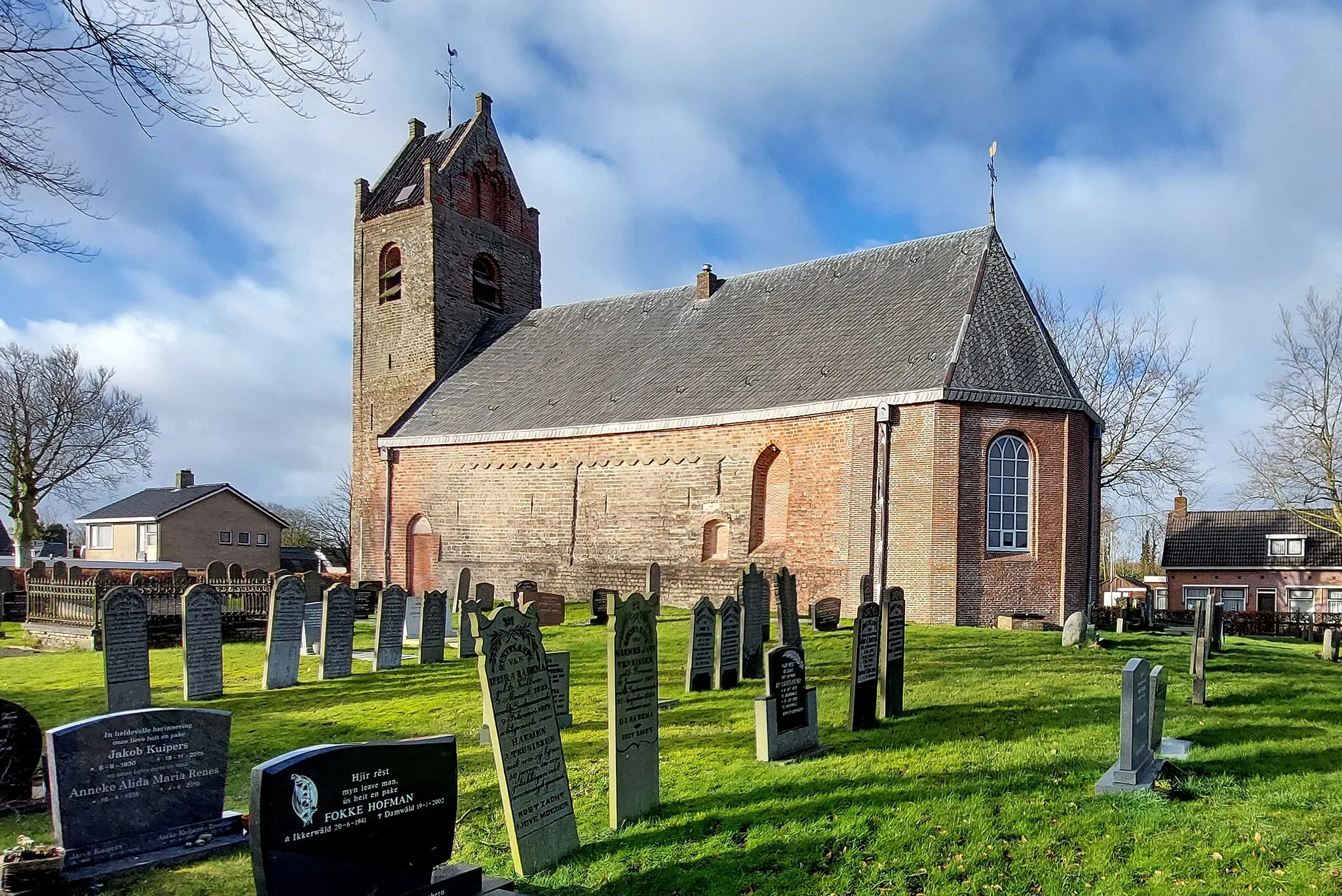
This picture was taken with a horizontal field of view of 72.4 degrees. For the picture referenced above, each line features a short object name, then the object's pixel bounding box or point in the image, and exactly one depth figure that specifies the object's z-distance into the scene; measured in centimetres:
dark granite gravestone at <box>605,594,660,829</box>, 618
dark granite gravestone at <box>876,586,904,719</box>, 880
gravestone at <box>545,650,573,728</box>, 815
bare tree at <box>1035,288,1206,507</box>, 3158
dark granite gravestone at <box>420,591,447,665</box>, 1405
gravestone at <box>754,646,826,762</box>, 736
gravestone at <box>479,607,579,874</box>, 543
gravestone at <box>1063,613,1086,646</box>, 1379
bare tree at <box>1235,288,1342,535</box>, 2864
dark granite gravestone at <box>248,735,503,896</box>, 418
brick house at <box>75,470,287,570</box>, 4388
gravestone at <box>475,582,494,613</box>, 1834
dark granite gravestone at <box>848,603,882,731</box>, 840
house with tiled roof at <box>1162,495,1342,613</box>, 3584
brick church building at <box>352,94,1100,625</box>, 1875
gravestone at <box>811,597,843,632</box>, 1612
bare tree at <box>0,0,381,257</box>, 559
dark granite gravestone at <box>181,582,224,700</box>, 1139
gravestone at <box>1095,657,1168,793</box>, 636
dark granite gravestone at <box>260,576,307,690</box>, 1220
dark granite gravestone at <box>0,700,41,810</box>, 673
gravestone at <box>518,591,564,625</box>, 1847
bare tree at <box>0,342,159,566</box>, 3944
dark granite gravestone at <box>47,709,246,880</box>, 522
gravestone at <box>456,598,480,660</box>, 1456
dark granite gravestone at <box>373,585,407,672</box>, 1345
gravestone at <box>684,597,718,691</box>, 1080
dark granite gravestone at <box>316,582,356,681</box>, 1277
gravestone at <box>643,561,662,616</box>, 2012
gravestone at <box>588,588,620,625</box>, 1847
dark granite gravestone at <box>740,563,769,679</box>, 1159
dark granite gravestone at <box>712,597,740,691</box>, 1096
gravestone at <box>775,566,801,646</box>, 1209
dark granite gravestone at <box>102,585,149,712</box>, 1020
